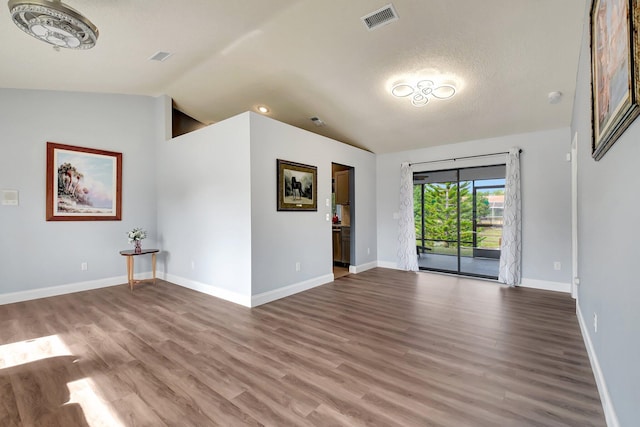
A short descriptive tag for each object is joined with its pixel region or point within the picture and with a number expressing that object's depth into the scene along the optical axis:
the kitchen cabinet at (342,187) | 6.42
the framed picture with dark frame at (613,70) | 1.10
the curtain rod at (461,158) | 4.99
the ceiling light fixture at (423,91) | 3.82
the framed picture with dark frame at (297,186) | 4.22
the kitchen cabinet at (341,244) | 6.38
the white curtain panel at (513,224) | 4.72
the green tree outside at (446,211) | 5.54
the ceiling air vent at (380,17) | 2.91
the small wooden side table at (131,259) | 4.52
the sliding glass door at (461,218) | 5.35
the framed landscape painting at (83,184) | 4.32
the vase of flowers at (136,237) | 4.71
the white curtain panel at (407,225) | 5.85
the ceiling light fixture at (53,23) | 2.05
